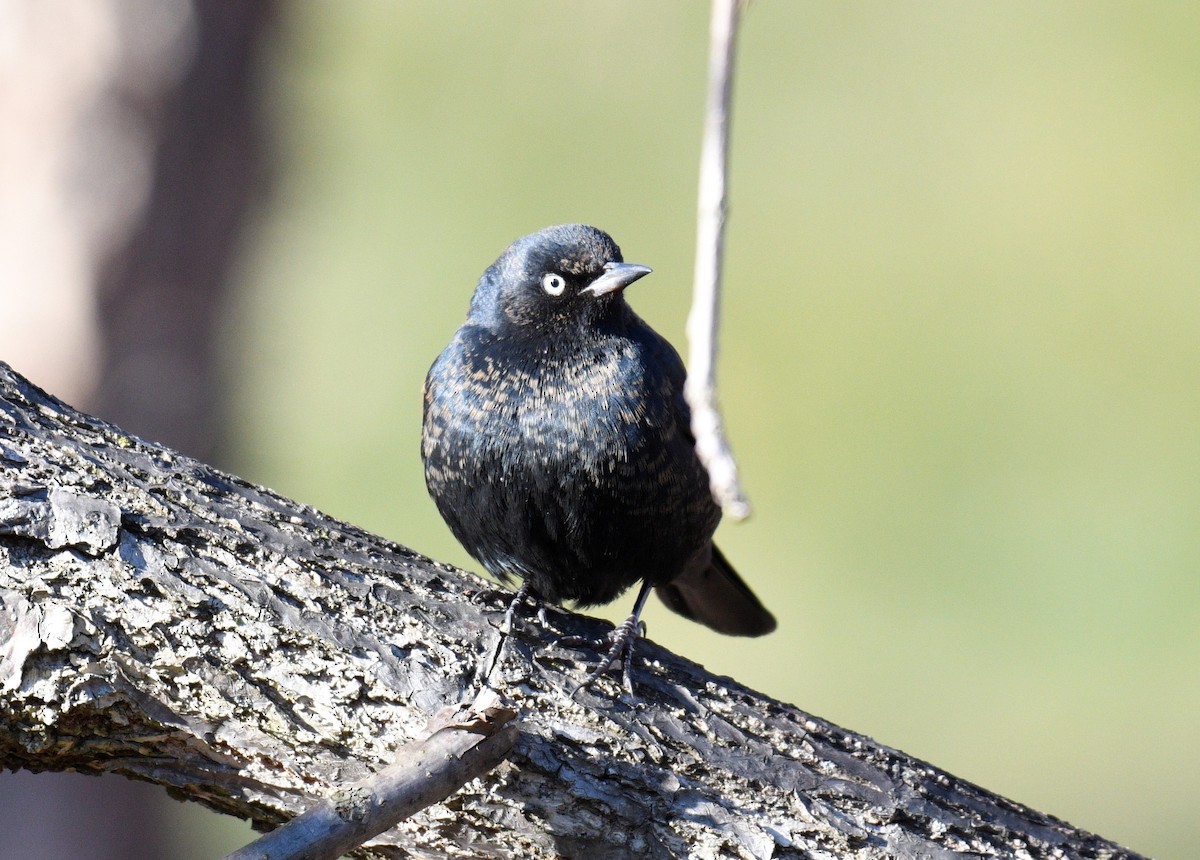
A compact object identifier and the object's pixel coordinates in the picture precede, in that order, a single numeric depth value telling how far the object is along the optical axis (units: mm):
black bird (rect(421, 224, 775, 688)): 6691
